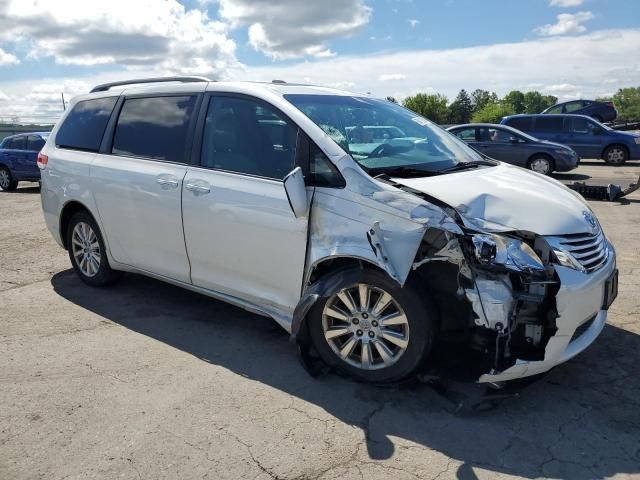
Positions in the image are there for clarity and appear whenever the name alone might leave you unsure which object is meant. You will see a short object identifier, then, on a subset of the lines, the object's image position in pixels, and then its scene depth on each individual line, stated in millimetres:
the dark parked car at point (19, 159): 14906
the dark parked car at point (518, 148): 13742
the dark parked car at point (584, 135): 16281
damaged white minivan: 2984
